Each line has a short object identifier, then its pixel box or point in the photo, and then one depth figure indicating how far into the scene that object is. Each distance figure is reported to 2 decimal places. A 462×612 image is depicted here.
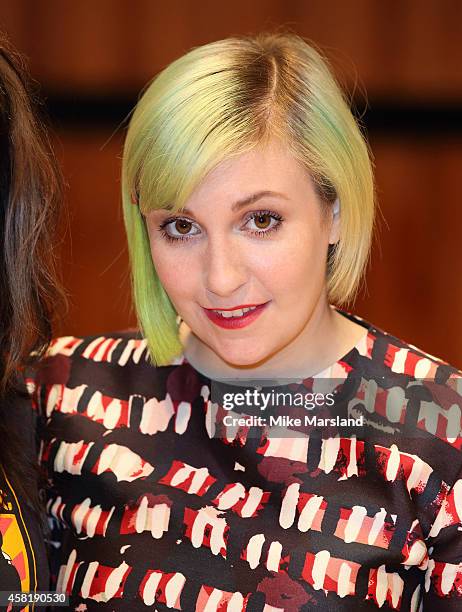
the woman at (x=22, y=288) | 2.07
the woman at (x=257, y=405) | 2.03
